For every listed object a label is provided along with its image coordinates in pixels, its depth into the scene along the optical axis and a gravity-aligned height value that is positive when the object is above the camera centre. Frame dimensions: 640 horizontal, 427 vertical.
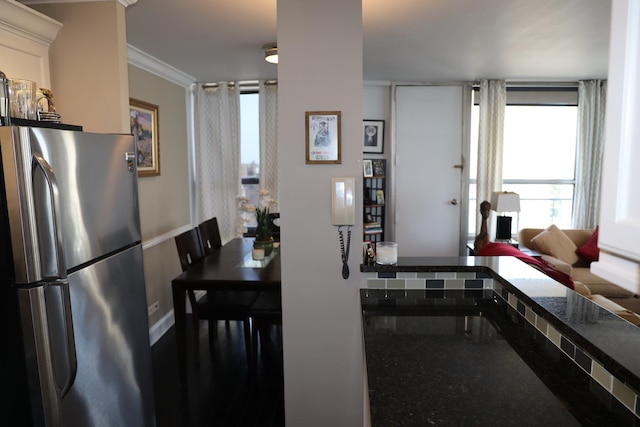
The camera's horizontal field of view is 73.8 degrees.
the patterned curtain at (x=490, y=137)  4.71 +0.31
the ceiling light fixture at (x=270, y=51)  3.12 +0.84
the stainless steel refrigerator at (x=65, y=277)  1.49 -0.42
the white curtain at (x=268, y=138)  4.57 +0.31
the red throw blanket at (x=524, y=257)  2.65 -0.63
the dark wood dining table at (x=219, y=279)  2.74 -0.72
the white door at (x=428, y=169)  4.82 -0.04
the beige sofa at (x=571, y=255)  3.80 -0.89
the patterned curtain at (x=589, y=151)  4.72 +0.15
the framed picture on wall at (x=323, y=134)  1.90 +0.14
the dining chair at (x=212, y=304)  3.05 -1.00
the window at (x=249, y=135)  4.72 +0.35
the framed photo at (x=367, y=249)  1.99 -0.39
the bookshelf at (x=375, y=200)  4.85 -0.39
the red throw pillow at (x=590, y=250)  4.25 -0.86
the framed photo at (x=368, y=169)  4.83 -0.03
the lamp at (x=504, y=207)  4.43 -0.44
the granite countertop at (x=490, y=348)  1.02 -0.57
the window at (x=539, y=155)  4.84 +0.11
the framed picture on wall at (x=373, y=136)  4.91 +0.34
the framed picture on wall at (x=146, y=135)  3.44 +0.28
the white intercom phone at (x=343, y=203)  1.90 -0.16
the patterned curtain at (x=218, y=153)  4.61 +0.15
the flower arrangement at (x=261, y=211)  3.35 -0.35
